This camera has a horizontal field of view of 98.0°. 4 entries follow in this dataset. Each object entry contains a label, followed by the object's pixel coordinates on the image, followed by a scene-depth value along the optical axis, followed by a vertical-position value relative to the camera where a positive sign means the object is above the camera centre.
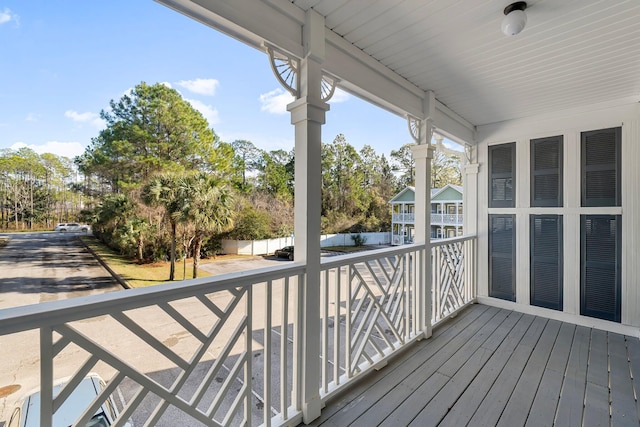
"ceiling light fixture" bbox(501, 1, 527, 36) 1.59 +1.14
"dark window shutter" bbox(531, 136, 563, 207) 3.29 +0.53
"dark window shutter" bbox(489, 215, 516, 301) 3.62 -0.55
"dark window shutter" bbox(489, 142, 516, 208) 3.62 +0.53
